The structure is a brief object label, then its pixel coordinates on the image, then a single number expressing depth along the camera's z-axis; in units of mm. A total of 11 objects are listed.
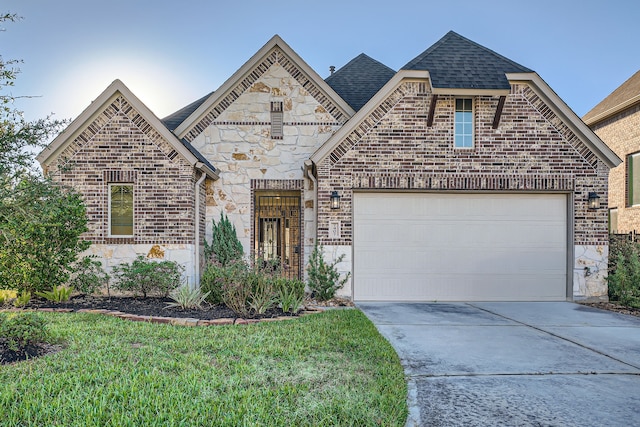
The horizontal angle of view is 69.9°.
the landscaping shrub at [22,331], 5031
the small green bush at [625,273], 9461
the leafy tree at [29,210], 5504
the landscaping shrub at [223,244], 10773
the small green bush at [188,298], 8266
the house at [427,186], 10023
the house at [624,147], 14672
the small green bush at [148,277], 9133
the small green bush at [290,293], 8297
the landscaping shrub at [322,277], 9789
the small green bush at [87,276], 9172
